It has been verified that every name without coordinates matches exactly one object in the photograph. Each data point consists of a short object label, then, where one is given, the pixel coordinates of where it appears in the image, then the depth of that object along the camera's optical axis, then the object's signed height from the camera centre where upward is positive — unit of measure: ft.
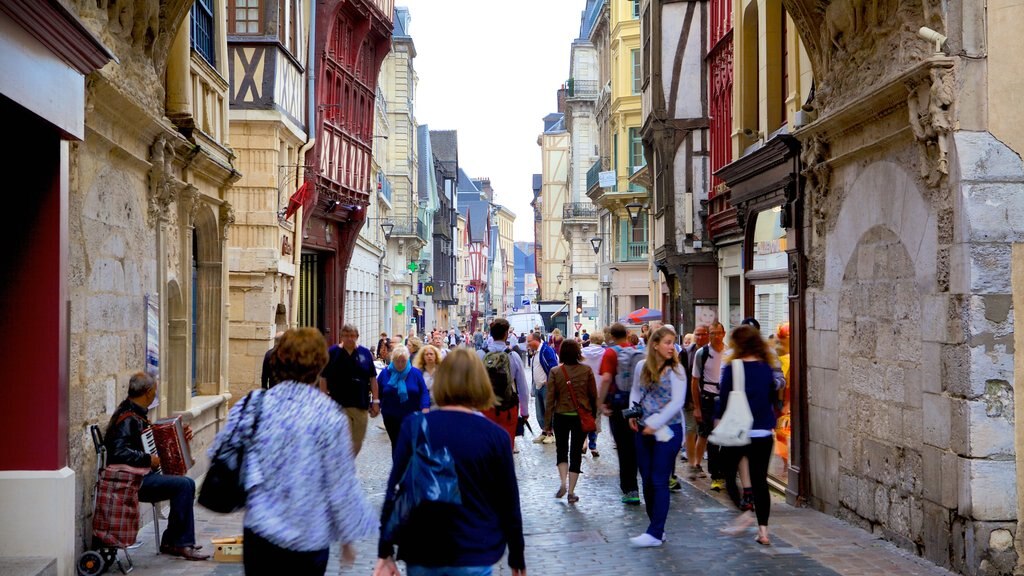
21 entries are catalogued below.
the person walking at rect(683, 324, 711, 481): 44.91 -3.99
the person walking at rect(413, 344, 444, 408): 43.21 -1.41
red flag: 73.00 +7.37
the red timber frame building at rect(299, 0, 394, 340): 88.94 +13.23
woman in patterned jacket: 15.64 -2.03
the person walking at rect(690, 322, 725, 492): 41.09 -2.09
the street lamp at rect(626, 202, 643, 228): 117.51 +10.94
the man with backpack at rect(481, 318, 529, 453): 37.29 -2.06
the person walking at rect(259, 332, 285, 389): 35.62 -1.61
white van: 210.38 -0.05
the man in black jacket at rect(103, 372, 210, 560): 27.68 -3.21
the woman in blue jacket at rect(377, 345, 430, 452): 39.88 -2.27
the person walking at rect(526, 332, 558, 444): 59.11 -2.52
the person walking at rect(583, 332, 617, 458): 38.32 -1.42
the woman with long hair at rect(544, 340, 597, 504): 38.55 -2.48
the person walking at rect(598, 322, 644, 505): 38.22 -3.05
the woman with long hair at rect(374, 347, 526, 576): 15.51 -2.38
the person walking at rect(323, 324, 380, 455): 40.42 -1.84
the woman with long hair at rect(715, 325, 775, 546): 29.68 -1.99
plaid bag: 26.99 -4.12
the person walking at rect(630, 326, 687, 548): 30.37 -2.60
